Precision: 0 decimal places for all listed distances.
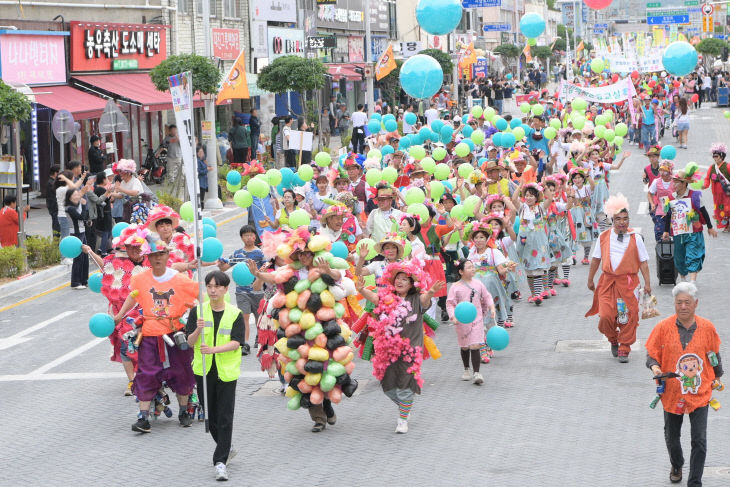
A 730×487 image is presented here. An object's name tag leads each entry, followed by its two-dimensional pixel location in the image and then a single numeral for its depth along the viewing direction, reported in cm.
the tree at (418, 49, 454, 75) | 5187
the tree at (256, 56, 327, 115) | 3375
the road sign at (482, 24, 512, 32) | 6813
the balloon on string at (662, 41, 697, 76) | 3650
